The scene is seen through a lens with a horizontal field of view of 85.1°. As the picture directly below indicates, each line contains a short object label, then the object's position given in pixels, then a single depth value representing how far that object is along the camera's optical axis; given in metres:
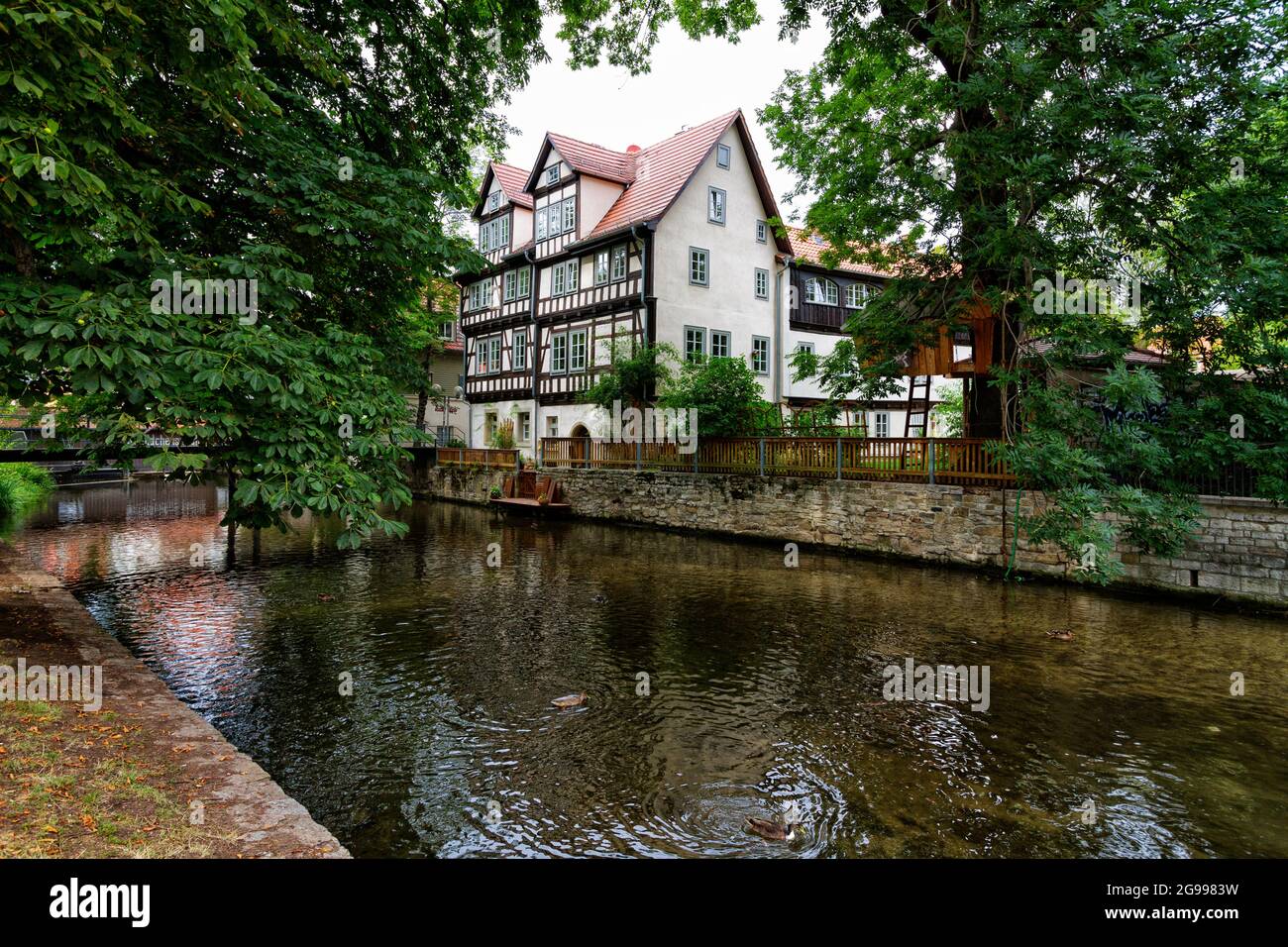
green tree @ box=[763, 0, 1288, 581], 11.01
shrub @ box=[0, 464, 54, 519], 25.00
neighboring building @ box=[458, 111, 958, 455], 27.30
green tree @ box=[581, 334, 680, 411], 24.22
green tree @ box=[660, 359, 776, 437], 20.38
